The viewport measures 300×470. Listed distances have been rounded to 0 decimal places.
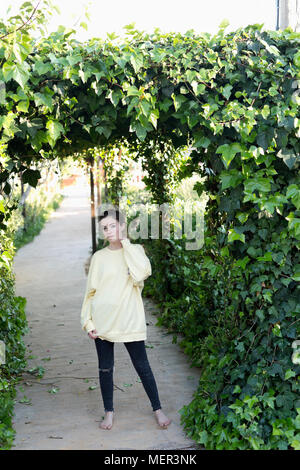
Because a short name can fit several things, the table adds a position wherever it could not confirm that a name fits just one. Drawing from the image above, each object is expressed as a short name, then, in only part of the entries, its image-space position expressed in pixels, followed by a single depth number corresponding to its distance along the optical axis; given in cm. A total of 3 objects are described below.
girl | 384
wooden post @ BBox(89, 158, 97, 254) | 1087
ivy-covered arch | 339
